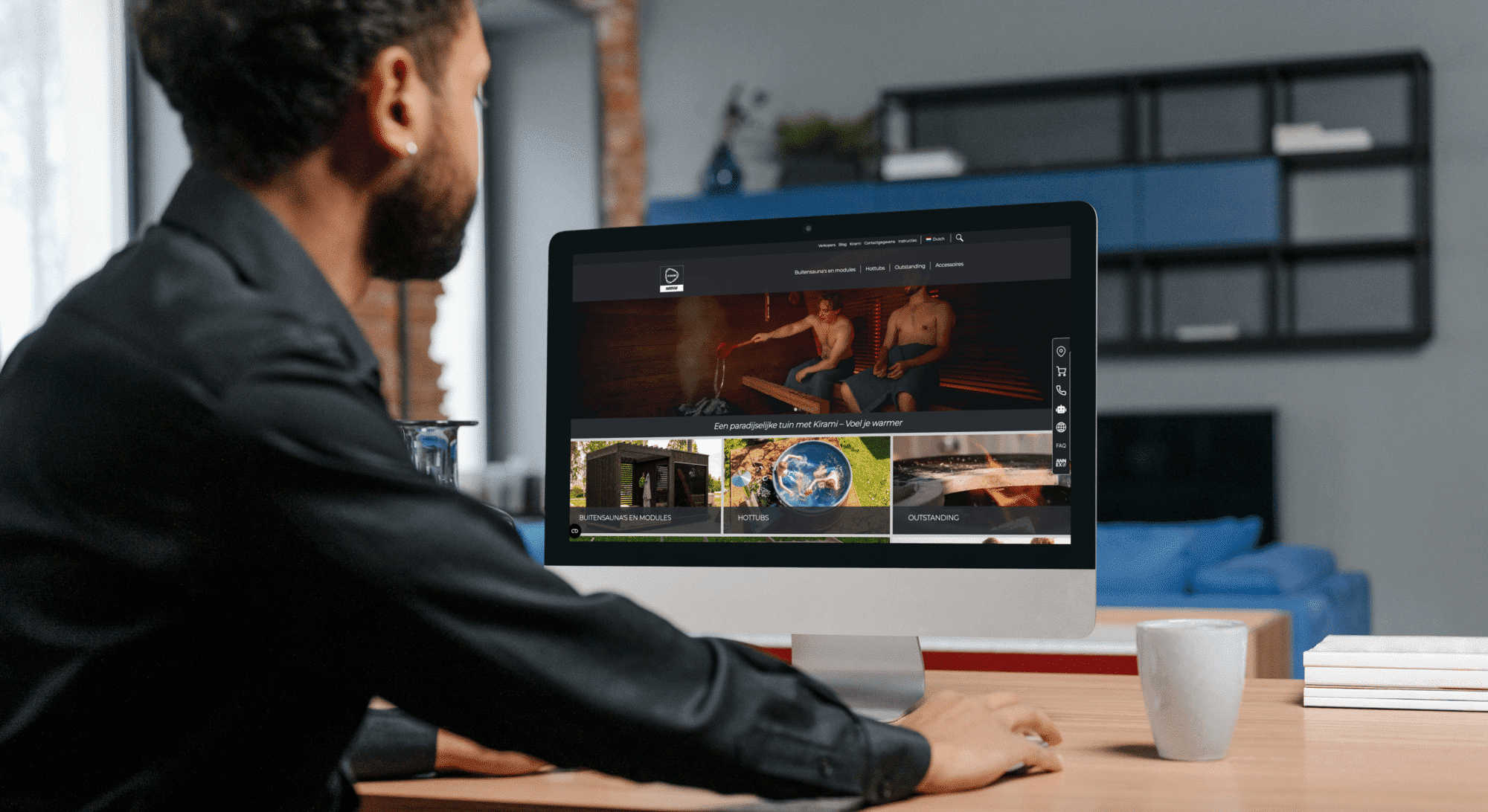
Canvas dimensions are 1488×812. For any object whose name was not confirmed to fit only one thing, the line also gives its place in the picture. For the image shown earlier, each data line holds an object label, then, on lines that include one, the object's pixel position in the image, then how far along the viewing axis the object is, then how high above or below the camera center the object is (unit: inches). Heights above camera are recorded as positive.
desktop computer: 44.4 -1.2
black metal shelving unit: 212.5 +31.8
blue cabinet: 211.0 +32.6
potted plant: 231.5 +43.3
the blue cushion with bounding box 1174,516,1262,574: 132.9 -15.5
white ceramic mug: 36.0 -7.8
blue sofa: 119.1 -16.9
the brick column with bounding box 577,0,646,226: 252.5 +54.7
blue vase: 239.3 +39.7
